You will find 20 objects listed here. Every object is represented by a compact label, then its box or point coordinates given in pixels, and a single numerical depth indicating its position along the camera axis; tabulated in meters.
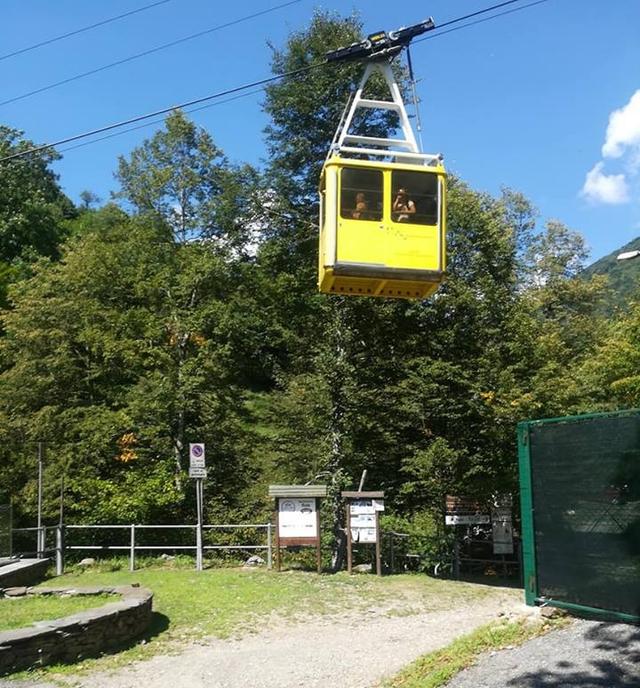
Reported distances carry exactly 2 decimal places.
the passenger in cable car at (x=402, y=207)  10.32
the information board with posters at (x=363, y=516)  16.97
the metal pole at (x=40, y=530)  17.80
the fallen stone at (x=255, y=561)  18.62
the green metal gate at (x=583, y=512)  6.68
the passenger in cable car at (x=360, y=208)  10.21
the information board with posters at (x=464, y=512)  18.69
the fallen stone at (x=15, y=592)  11.95
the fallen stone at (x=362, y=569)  17.62
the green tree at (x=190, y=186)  29.33
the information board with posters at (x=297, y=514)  16.94
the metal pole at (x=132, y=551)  17.53
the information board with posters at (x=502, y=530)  18.03
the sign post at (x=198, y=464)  17.00
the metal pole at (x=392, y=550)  18.06
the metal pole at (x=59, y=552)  17.42
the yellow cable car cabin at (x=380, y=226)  10.12
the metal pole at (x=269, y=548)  17.56
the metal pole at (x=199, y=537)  17.28
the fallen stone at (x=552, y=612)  7.59
